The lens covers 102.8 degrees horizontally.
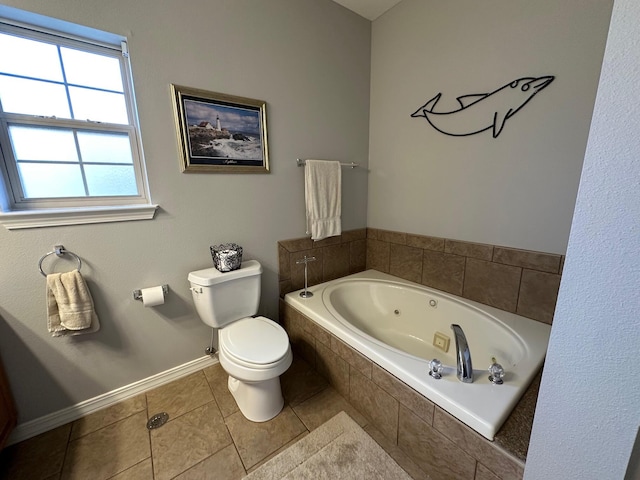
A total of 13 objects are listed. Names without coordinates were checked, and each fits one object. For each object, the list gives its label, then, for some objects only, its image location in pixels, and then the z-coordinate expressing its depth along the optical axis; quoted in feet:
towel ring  4.13
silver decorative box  5.28
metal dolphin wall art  4.70
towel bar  6.43
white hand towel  6.55
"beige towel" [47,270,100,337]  4.14
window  3.99
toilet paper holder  4.96
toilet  4.32
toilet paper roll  4.88
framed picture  4.97
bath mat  3.76
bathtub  3.34
